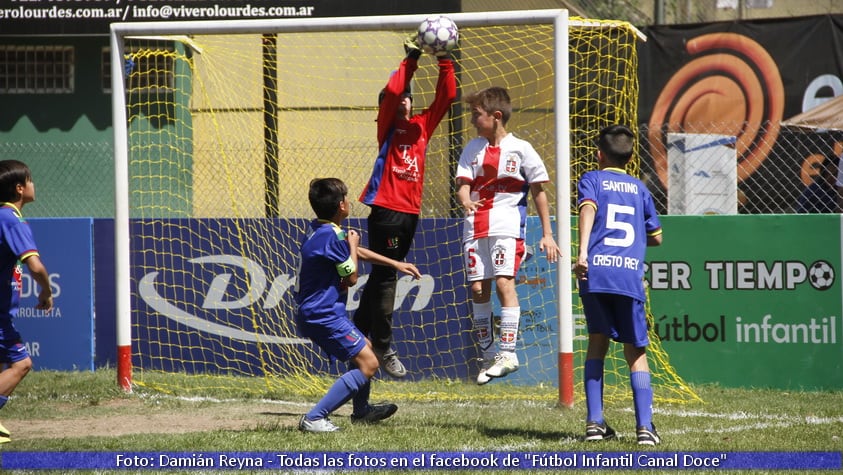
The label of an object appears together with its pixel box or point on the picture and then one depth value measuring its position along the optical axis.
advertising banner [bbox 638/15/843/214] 26.48
